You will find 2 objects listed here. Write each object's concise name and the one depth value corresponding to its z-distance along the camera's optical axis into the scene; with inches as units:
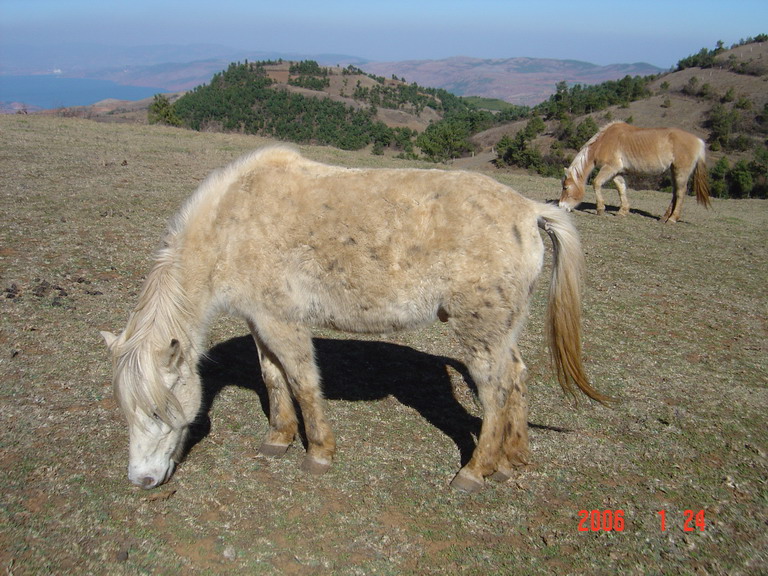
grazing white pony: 133.6
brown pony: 485.4
